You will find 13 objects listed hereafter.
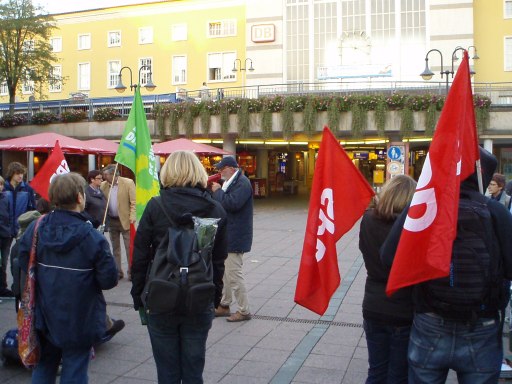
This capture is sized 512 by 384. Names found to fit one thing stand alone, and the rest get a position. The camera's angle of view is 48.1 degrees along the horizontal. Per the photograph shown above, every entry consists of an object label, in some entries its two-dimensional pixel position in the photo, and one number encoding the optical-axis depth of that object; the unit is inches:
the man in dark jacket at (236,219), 264.7
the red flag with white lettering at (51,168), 297.9
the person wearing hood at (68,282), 147.6
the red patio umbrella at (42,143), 681.0
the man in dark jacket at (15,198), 315.3
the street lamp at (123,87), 1026.9
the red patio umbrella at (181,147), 829.8
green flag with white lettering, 266.1
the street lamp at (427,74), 874.9
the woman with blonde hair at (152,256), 145.8
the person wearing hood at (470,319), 114.8
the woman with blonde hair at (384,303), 145.6
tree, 1347.2
